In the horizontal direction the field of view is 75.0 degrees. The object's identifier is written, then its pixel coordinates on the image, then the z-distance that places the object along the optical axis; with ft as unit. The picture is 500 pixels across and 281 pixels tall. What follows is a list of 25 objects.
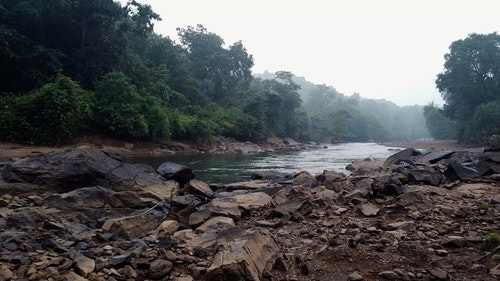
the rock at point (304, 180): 38.94
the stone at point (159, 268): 13.52
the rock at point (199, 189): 34.17
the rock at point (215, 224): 20.70
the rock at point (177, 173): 39.04
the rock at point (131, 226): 19.27
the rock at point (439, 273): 14.04
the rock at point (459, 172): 36.94
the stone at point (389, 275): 14.24
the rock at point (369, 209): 23.95
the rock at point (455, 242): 17.40
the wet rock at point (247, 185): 39.70
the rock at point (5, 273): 11.98
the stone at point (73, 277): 11.99
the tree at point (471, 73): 138.82
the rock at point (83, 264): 12.92
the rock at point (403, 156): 60.75
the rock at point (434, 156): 57.11
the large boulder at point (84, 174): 29.35
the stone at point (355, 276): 14.08
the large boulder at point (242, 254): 13.23
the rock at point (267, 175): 48.06
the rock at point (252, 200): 28.81
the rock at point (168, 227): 20.11
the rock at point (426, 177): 34.93
